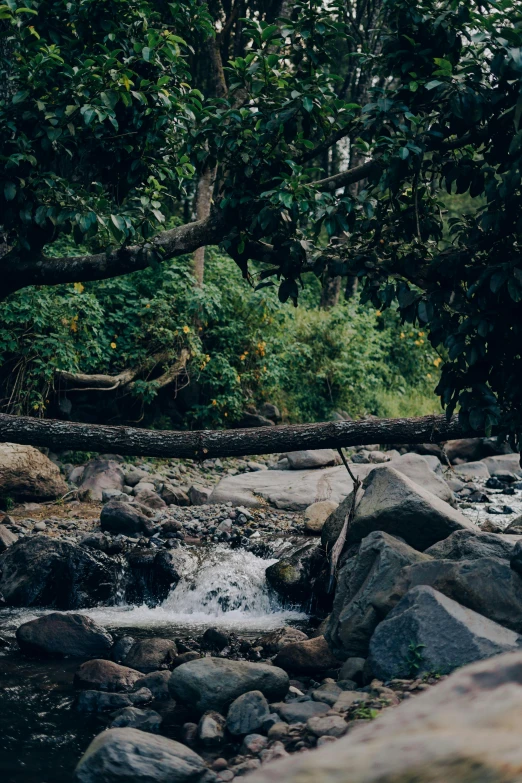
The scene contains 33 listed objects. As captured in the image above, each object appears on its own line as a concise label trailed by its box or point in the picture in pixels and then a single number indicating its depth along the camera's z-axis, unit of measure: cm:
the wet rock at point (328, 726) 398
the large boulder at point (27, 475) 998
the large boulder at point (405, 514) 631
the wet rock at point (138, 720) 457
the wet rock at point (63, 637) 591
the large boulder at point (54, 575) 743
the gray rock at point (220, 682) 477
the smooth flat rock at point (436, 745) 157
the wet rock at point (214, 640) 617
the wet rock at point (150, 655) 570
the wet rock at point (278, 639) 603
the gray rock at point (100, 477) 1083
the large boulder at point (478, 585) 487
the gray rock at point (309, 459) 1171
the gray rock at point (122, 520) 894
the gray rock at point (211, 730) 438
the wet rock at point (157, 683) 514
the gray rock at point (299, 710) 441
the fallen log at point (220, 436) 673
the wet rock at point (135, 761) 361
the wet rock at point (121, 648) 589
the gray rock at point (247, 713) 441
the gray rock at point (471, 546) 562
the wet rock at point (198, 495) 1066
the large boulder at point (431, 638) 449
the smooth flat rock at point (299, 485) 980
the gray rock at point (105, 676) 523
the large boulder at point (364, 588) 529
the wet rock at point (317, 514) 880
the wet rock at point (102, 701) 490
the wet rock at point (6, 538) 828
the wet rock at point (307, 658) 540
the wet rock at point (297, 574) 753
